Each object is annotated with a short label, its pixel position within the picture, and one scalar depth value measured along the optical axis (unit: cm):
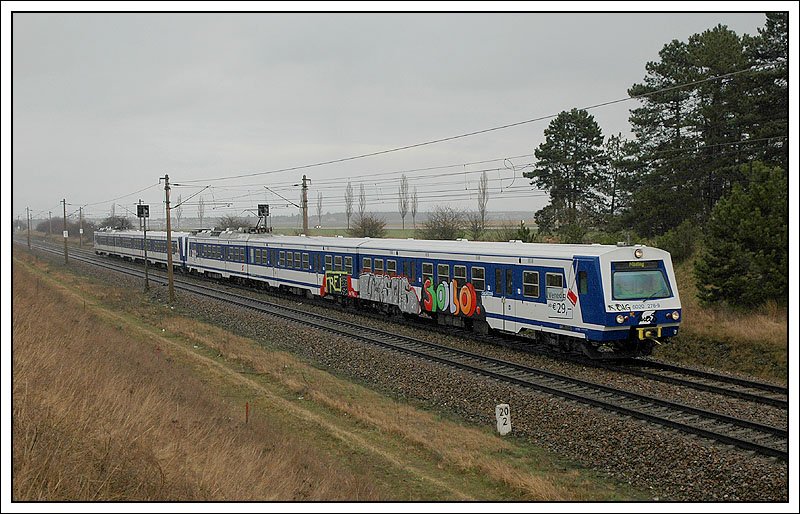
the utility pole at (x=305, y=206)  3827
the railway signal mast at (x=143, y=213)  3973
